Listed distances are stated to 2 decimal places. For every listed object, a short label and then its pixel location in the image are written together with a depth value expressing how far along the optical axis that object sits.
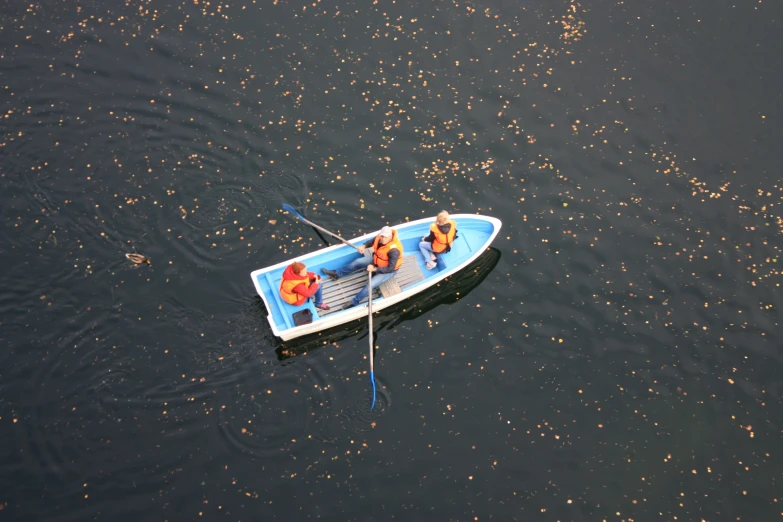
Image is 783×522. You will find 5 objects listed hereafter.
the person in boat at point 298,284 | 13.59
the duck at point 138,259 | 14.99
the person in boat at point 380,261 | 14.37
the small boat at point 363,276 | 14.31
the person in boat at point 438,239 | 14.71
